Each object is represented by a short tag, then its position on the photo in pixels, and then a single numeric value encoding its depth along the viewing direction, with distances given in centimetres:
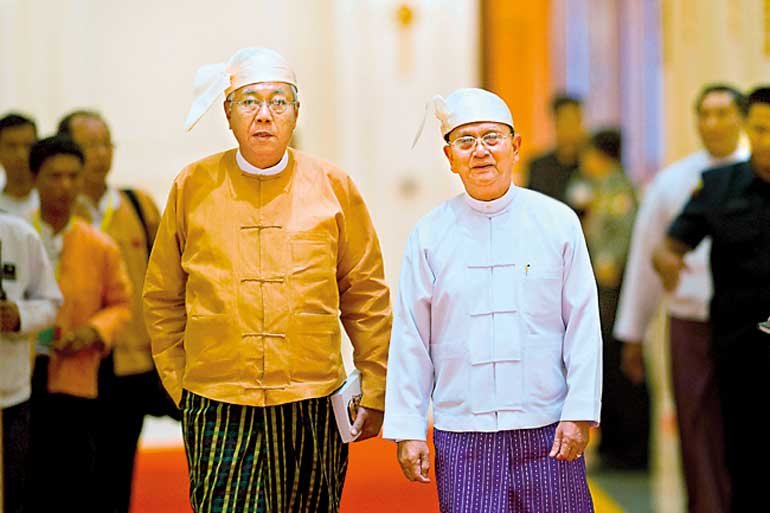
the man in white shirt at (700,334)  1114
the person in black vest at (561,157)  1606
